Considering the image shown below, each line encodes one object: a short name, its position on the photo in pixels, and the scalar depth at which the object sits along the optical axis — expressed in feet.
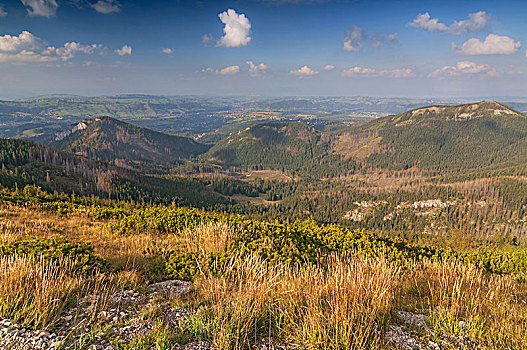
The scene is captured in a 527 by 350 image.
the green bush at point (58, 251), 24.19
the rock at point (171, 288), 22.02
